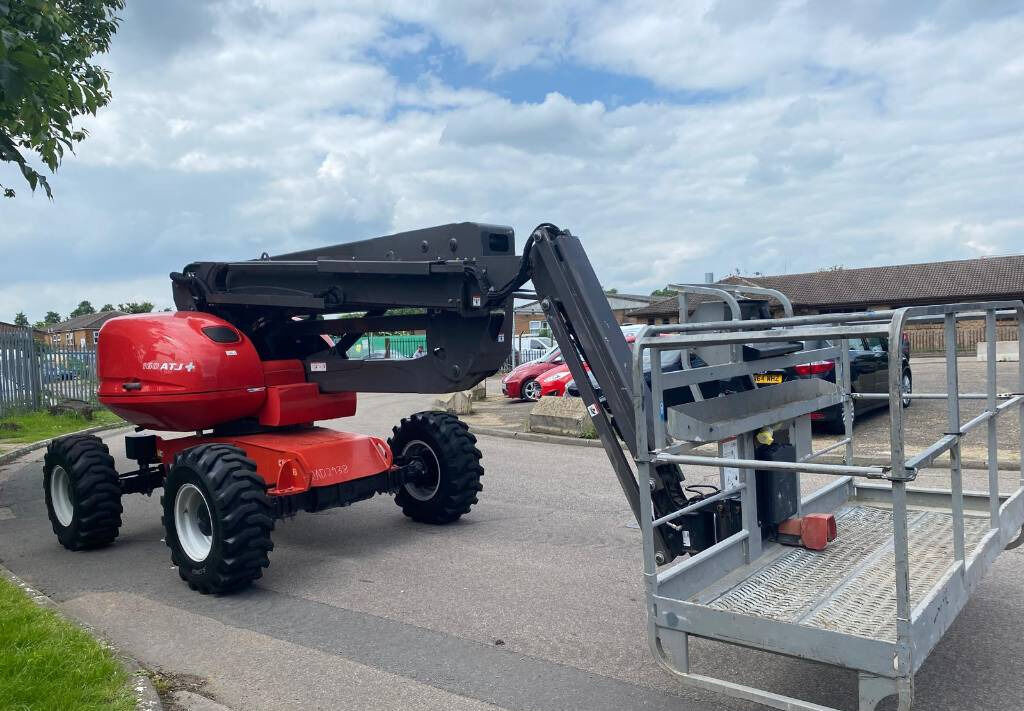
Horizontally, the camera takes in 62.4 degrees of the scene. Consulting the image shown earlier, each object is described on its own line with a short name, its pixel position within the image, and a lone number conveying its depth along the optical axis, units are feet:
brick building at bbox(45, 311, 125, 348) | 252.21
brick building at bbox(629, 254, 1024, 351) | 151.33
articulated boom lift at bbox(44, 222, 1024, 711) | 11.87
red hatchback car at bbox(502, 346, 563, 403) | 65.87
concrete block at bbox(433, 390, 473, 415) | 57.88
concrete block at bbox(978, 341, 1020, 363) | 83.25
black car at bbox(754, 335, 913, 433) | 36.76
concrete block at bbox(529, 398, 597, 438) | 42.83
